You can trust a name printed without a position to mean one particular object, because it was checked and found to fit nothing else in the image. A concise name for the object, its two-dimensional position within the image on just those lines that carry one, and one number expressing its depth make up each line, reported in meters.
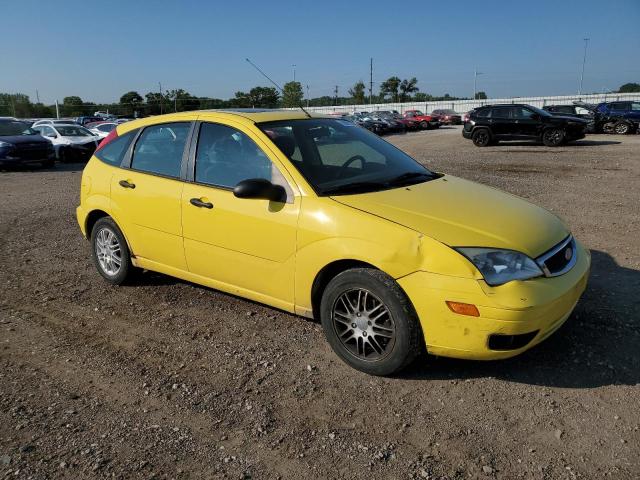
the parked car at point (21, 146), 15.66
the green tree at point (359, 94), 88.62
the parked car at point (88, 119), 35.81
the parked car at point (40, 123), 19.58
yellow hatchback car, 3.07
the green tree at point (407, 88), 95.62
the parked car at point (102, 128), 22.59
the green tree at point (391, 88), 92.69
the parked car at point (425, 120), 42.47
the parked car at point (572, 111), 26.05
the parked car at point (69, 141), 18.44
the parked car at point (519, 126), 19.47
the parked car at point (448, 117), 45.78
